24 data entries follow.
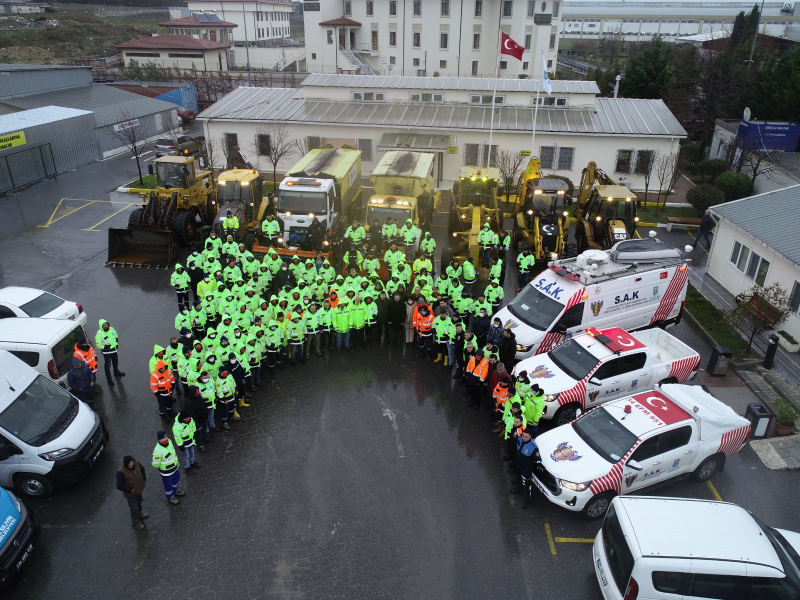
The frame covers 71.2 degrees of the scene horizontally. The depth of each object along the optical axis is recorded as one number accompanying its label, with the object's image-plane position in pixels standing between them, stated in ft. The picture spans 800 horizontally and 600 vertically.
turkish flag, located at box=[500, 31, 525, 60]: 75.82
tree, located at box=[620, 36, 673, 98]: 120.57
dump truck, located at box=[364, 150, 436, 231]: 60.59
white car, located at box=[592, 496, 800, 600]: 22.82
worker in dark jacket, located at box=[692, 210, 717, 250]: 66.49
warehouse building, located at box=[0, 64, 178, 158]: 107.76
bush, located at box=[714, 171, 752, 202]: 80.89
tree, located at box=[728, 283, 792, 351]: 45.85
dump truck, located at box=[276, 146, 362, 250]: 60.59
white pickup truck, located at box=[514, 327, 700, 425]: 36.55
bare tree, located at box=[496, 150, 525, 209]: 86.99
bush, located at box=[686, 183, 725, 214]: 77.36
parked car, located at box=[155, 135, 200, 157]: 95.04
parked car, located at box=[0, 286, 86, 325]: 42.80
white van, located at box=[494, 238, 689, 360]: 42.83
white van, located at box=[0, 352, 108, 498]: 30.32
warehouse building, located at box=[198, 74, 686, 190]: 87.76
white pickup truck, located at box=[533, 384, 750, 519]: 29.81
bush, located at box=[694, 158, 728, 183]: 90.02
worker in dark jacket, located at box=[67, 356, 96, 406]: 37.11
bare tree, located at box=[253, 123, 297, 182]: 92.17
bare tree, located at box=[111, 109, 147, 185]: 109.40
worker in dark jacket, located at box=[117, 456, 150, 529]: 27.78
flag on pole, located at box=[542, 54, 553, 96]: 79.30
